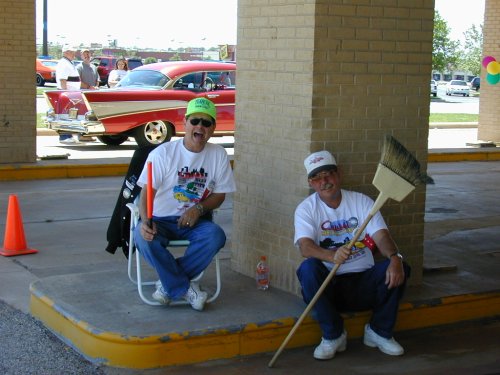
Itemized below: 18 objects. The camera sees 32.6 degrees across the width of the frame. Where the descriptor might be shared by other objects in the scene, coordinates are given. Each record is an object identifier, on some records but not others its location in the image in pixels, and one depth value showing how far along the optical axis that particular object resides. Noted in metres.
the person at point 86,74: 18.91
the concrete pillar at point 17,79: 13.77
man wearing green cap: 5.85
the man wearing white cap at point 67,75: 18.58
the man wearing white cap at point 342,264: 5.60
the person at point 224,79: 18.66
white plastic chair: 5.92
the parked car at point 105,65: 44.30
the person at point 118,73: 22.59
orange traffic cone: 8.29
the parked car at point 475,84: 67.57
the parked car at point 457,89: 61.44
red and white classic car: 16.83
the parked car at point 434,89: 54.73
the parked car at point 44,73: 46.84
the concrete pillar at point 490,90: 19.98
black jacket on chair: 6.50
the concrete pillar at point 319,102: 6.18
